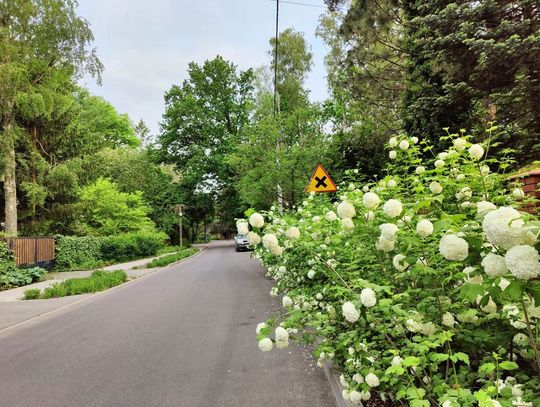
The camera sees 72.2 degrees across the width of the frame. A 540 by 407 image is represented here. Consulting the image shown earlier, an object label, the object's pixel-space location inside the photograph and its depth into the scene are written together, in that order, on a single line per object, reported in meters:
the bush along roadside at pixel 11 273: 13.39
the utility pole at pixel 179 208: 36.11
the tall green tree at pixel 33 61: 16.89
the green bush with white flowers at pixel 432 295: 1.49
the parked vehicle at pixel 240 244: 31.15
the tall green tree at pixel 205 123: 40.72
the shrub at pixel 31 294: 11.07
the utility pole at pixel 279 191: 11.35
